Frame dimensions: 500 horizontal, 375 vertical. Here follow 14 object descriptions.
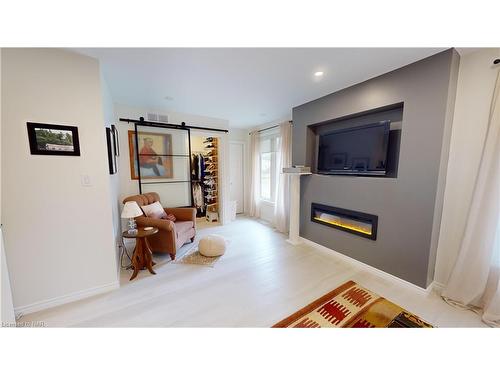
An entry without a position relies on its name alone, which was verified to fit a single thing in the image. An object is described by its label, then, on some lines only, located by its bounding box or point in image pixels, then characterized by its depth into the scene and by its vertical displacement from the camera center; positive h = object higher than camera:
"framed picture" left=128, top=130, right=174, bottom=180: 3.24 +0.27
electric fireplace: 2.24 -0.71
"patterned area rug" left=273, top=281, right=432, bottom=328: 1.49 -1.28
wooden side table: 2.14 -1.05
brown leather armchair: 2.42 -0.91
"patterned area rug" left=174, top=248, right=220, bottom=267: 2.48 -1.30
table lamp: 2.02 -0.48
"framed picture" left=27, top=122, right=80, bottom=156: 1.51 +0.26
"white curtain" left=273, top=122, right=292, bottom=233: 3.58 -0.22
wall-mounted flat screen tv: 2.13 +0.26
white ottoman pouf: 2.64 -1.15
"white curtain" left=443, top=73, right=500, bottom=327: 1.50 -0.65
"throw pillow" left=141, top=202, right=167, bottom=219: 2.66 -0.64
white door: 4.93 -0.14
